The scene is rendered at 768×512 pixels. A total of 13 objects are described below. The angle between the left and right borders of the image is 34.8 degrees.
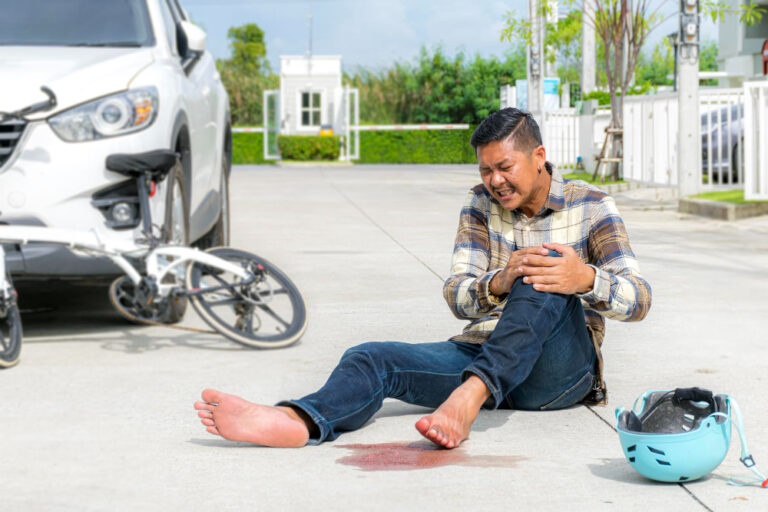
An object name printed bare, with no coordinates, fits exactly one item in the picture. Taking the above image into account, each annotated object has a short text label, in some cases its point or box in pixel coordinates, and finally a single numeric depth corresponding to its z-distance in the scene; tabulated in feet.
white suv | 19.76
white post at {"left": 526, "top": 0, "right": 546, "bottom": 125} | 80.74
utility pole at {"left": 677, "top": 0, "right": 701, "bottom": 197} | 51.31
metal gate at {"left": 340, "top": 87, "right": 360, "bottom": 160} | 125.90
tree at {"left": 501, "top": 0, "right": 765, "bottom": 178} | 65.92
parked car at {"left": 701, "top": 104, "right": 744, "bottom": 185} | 51.60
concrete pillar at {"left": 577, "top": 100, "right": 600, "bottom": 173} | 75.66
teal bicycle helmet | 11.36
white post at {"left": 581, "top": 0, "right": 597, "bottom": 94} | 94.02
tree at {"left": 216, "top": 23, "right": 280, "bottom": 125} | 147.33
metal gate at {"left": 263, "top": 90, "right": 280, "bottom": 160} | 129.18
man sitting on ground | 12.91
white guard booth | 129.59
